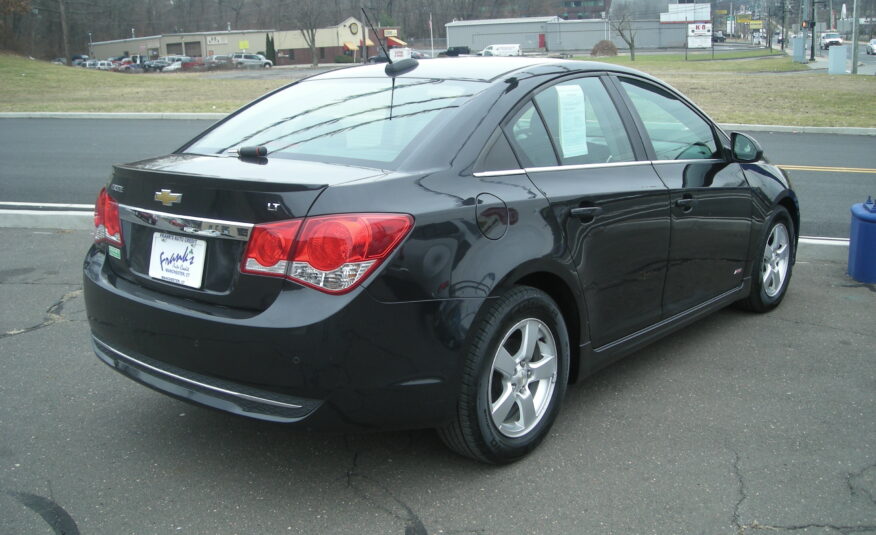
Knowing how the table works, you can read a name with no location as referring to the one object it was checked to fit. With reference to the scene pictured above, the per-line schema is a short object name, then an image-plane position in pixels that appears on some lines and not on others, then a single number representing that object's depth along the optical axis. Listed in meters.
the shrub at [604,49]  72.56
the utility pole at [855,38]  32.17
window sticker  3.86
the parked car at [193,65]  69.82
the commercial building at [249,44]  84.56
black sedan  2.89
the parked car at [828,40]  81.29
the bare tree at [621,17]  81.16
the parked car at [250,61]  72.55
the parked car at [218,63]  68.81
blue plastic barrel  6.00
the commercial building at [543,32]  94.31
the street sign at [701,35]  83.53
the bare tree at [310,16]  72.19
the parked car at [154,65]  73.44
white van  51.25
